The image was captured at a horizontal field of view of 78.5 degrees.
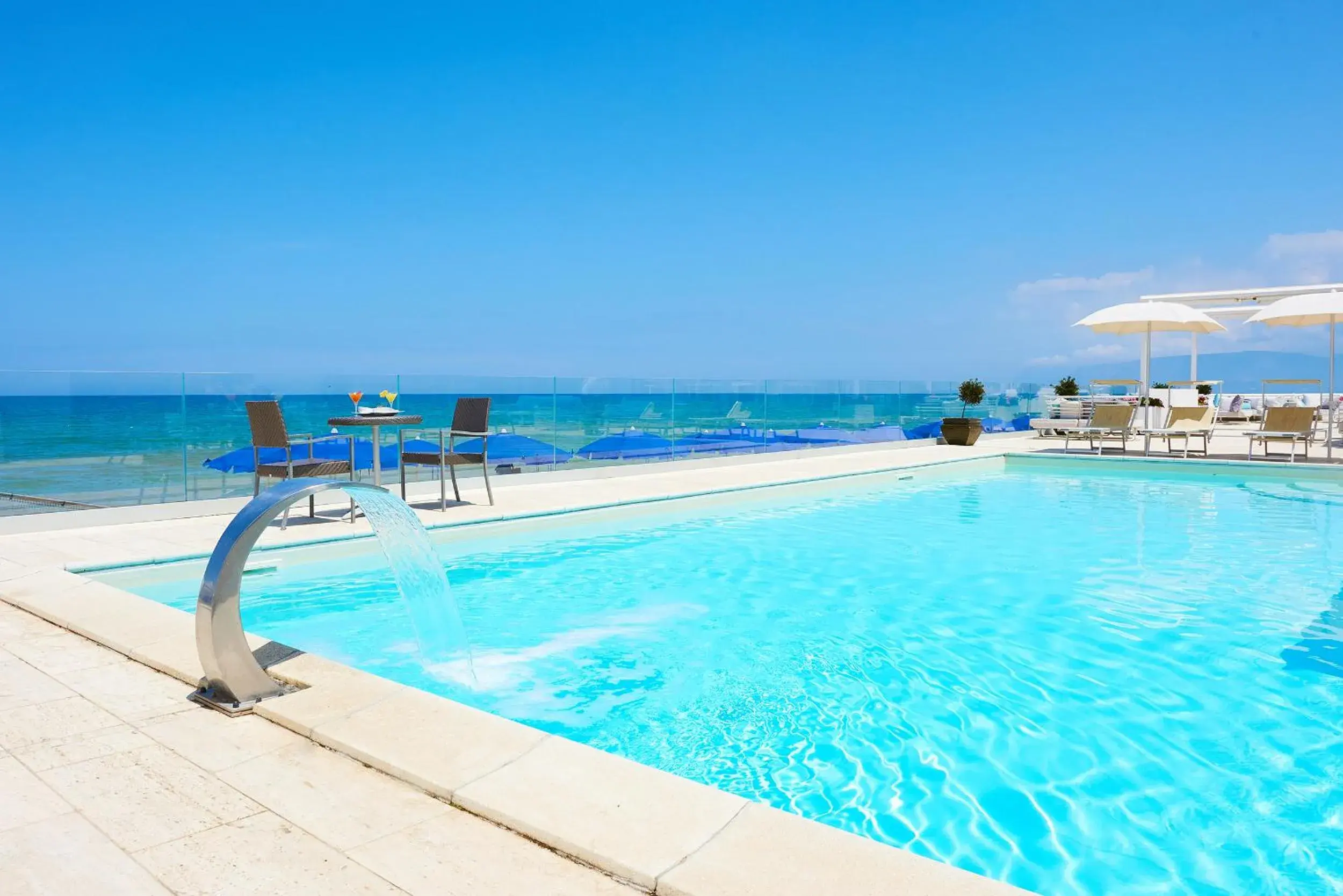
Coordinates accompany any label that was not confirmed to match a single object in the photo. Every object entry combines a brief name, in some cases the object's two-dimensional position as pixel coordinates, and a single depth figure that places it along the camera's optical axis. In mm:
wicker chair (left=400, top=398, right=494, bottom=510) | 6695
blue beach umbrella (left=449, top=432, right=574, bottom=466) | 8852
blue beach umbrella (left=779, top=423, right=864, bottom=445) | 13461
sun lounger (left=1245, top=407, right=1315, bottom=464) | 11453
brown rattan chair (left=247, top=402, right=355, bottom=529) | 5984
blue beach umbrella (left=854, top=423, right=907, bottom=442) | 14867
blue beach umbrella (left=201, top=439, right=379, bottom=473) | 7199
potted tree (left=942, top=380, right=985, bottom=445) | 15039
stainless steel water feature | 2539
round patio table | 6266
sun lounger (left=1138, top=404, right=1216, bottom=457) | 12086
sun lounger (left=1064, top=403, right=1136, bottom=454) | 12734
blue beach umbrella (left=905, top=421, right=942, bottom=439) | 15883
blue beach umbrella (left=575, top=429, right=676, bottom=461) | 10148
